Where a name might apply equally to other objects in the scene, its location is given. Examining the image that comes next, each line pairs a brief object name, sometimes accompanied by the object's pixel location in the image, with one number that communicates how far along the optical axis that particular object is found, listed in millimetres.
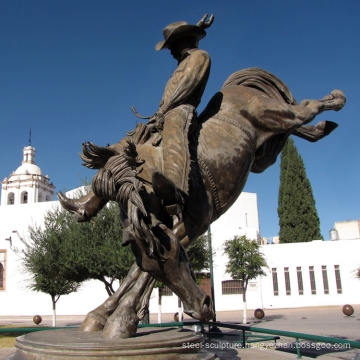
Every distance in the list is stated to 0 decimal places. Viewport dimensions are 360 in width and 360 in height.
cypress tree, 40281
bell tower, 59000
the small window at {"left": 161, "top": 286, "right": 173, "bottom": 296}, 30522
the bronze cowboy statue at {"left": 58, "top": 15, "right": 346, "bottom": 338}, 2572
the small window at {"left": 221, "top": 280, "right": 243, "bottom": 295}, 31047
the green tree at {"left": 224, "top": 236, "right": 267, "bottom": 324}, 24141
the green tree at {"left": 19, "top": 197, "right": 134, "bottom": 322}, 19062
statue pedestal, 2438
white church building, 30703
